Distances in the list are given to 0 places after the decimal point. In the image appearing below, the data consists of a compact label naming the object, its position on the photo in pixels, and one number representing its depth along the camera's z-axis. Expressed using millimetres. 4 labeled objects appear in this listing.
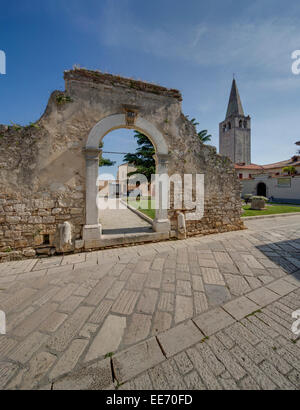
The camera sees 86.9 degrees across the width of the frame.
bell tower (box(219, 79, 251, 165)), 35781
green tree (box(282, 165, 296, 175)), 18562
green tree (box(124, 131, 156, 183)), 16322
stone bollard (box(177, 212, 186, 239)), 5027
